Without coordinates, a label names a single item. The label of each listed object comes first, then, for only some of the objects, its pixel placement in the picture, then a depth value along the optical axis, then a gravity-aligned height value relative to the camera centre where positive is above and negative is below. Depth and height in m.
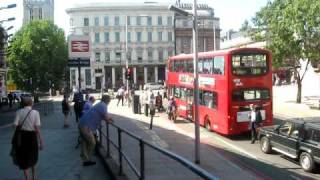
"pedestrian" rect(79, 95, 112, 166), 6.81 -0.79
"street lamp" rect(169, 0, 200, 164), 10.85 -0.11
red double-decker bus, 15.20 -0.34
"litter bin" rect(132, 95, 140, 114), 23.53 -1.60
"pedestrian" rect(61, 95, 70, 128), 15.84 -1.17
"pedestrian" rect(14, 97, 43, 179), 5.92 -0.92
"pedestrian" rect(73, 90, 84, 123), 12.69 -0.77
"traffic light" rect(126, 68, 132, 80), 28.43 +0.53
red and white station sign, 12.12 +1.19
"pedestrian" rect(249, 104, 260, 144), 14.48 -1.85
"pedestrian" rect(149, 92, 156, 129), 19.92 -1.31
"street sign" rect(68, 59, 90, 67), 11.78 +0.65
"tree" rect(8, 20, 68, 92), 54.84 +4.22
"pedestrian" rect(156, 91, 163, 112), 24.39 -1.61
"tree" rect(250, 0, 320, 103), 23.58 +3.38
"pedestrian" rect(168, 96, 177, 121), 20.05 -1.68
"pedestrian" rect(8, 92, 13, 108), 34.47 -1.64
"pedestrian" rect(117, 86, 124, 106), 30.87 -1.21
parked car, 10.43 -2.03
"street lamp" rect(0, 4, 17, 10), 31.90 +6.98
